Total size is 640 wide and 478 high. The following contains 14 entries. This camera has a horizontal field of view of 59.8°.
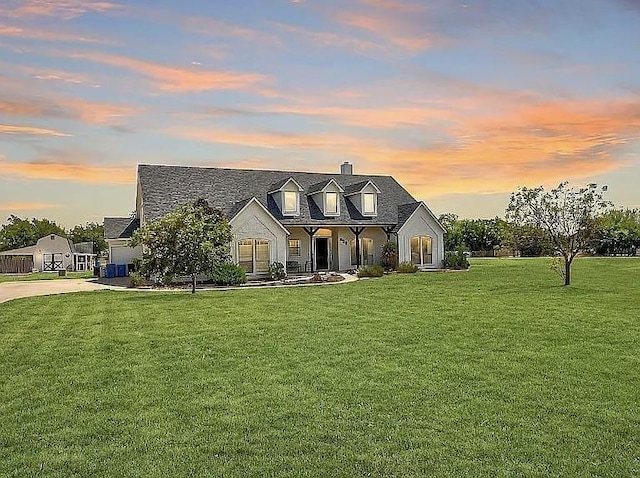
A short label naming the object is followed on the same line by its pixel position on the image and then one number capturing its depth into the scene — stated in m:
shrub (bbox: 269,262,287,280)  27.53
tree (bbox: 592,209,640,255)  50.41
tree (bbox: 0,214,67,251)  66.75
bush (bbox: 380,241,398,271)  31.42
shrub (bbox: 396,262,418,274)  29.98
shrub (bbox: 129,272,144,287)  24.88
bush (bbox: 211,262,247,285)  25.05
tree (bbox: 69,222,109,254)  72.64
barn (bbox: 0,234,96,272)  50.78
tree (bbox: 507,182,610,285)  21.94
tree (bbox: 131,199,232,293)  20.19
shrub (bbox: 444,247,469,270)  32.78
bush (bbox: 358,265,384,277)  27.80
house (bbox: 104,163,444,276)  28.47
